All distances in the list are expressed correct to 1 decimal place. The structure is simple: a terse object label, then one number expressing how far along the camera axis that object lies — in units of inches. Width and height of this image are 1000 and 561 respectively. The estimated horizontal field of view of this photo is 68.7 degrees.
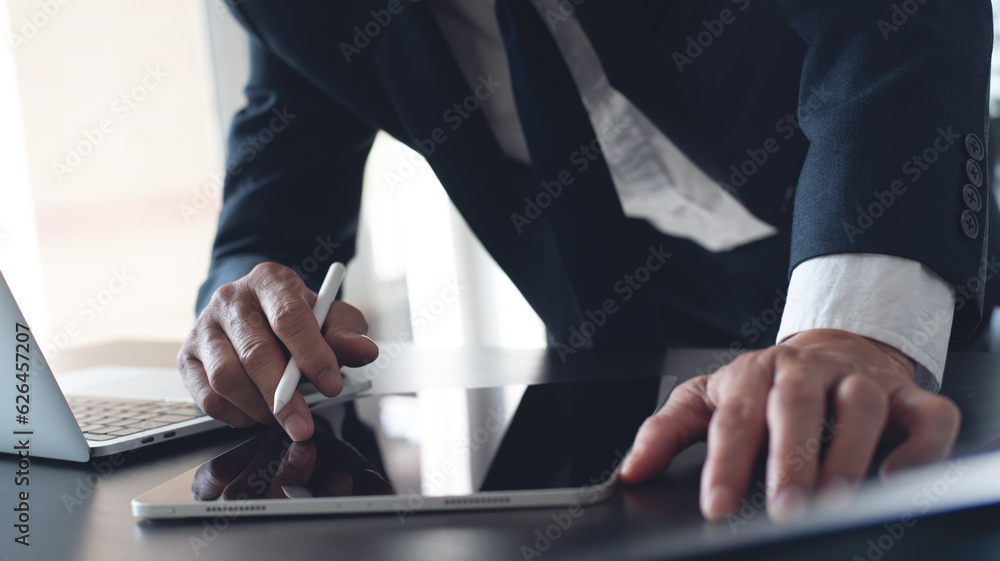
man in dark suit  18.0
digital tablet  17.5
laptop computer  22.4
